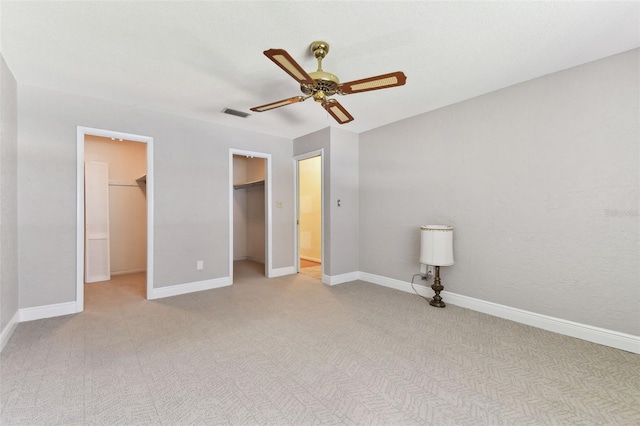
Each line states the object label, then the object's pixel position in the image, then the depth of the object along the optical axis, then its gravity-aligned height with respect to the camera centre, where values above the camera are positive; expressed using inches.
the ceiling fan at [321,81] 70.5 +38.9
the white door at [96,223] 181.9 -4.2
